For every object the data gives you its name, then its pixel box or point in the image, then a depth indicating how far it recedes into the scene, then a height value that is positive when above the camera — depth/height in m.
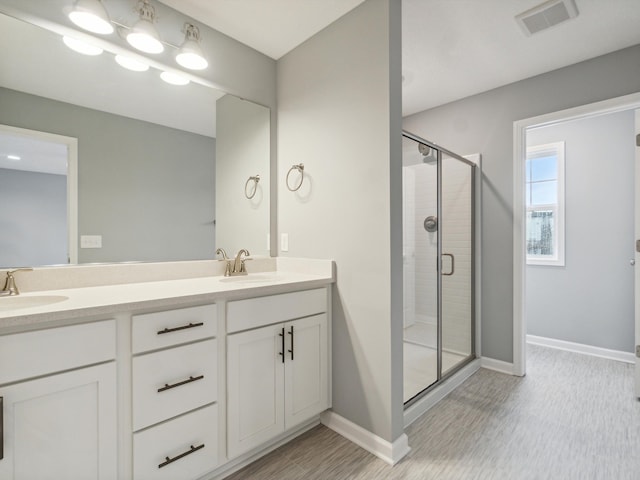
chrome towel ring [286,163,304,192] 2.14 +0.47
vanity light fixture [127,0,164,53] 1.59 +1.05
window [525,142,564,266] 3.35 +0.39
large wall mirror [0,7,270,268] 1.46 +0.43
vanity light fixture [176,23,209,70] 1.77 +1.07
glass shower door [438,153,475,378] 2.74 -0.16
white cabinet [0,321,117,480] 0.98 -0.57
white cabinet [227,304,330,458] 1.50 -0.72
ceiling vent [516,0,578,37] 1.85 +1.36
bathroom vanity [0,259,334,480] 1.02 -0.54
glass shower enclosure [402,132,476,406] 2.38 -0.20
